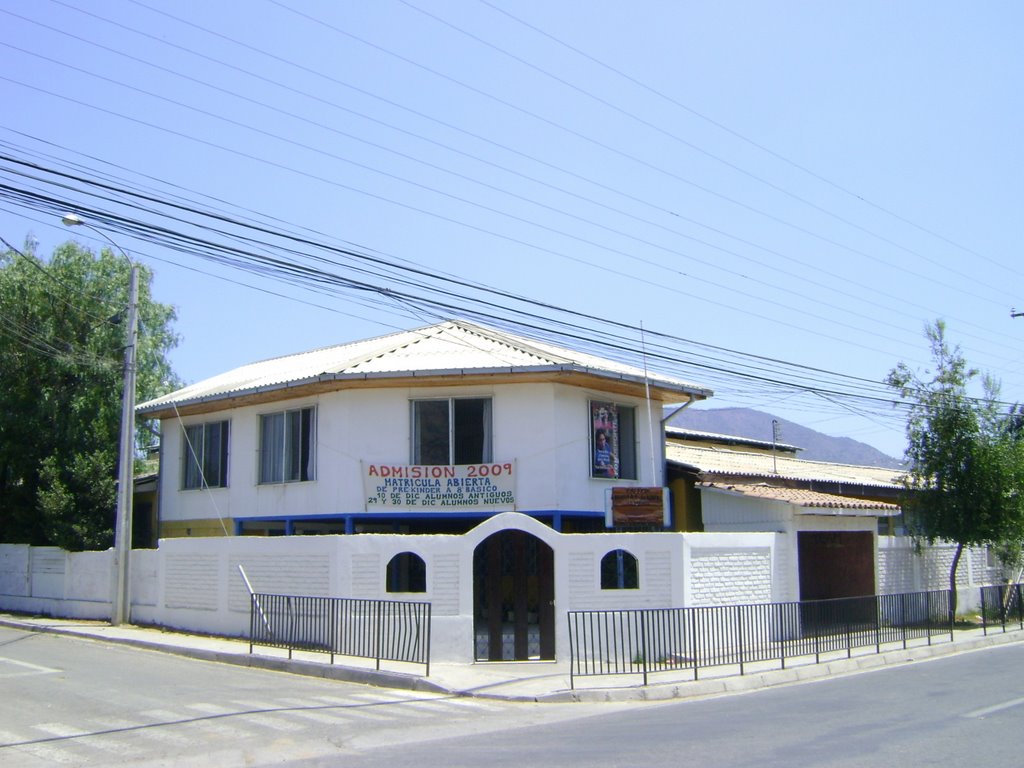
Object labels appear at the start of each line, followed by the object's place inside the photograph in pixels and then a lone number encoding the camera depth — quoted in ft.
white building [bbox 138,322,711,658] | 67.46
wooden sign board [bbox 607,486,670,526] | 64.28
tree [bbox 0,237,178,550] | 92.99
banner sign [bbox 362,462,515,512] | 67.31
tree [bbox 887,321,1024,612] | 76.79
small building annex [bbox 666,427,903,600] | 68.49
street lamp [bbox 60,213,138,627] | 72.23
